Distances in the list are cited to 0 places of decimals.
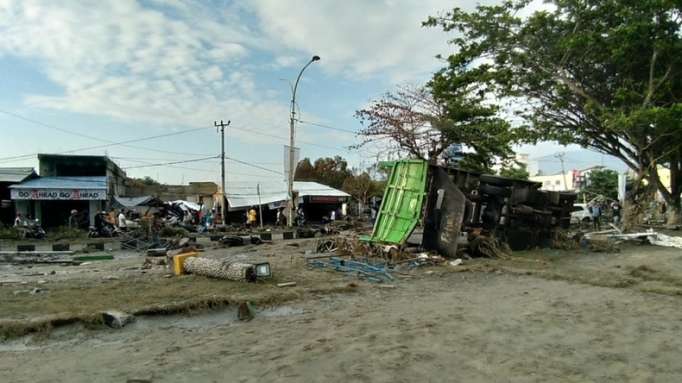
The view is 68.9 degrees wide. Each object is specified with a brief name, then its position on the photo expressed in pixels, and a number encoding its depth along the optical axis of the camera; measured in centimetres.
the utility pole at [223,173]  3597
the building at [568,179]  5838
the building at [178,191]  5003
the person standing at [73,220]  2789
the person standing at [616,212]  2677
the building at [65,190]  2908
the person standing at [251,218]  3256
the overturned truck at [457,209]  1294
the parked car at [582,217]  2795
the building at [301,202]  3769
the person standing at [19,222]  2593
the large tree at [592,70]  1828
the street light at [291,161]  2681
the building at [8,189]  2947
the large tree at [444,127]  2525
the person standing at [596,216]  2389
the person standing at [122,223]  2342
